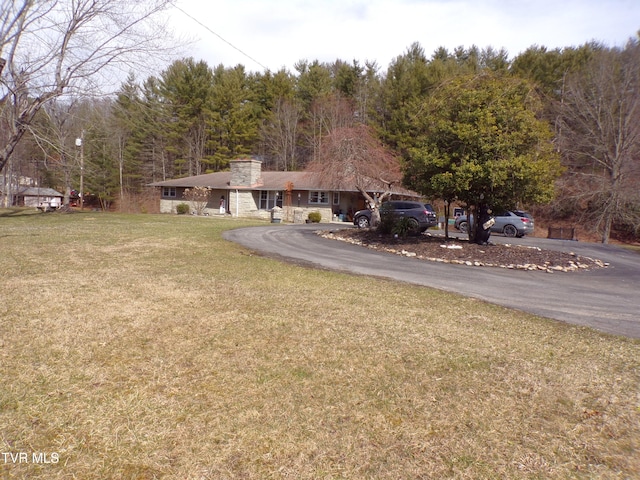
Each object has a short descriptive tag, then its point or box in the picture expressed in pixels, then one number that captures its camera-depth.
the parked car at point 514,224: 20.59
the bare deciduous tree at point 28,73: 10.48
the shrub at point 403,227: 14.80
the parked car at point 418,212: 19.22
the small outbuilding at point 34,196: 48.28
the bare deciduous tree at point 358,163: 17.80
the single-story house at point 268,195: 27.73
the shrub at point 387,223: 15.45
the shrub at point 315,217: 26.20
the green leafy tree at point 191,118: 38.62
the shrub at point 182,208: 30.75
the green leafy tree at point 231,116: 39.72
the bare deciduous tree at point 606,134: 25.89
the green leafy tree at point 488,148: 11.27
